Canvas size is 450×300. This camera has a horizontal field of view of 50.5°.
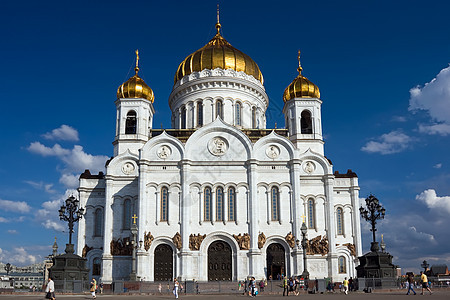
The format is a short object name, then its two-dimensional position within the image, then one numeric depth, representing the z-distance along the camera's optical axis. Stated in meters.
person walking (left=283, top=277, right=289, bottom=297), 25.58
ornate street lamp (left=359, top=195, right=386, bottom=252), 27.66
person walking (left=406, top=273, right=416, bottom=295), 22.46
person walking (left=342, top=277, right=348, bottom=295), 25.52
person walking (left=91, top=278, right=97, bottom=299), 22.55
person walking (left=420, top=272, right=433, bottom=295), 22.27
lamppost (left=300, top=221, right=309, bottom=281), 31.34
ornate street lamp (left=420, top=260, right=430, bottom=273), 30.59
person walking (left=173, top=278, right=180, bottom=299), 22.94
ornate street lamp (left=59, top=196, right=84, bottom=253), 27.66
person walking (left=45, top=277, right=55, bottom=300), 17.52
